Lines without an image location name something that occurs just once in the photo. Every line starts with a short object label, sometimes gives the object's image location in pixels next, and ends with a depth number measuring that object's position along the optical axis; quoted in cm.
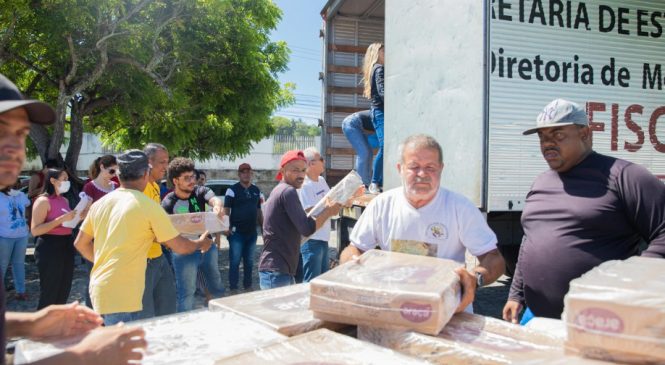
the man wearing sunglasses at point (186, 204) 477
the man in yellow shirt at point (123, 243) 312
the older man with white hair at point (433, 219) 233
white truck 401
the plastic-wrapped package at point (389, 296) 150
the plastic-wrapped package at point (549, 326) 155
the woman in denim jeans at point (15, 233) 607
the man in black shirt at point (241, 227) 680
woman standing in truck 573
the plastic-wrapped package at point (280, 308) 167
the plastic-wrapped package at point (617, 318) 117
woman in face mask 500
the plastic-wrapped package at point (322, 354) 128
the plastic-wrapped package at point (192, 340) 145
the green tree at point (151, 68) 920
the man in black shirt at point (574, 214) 227
